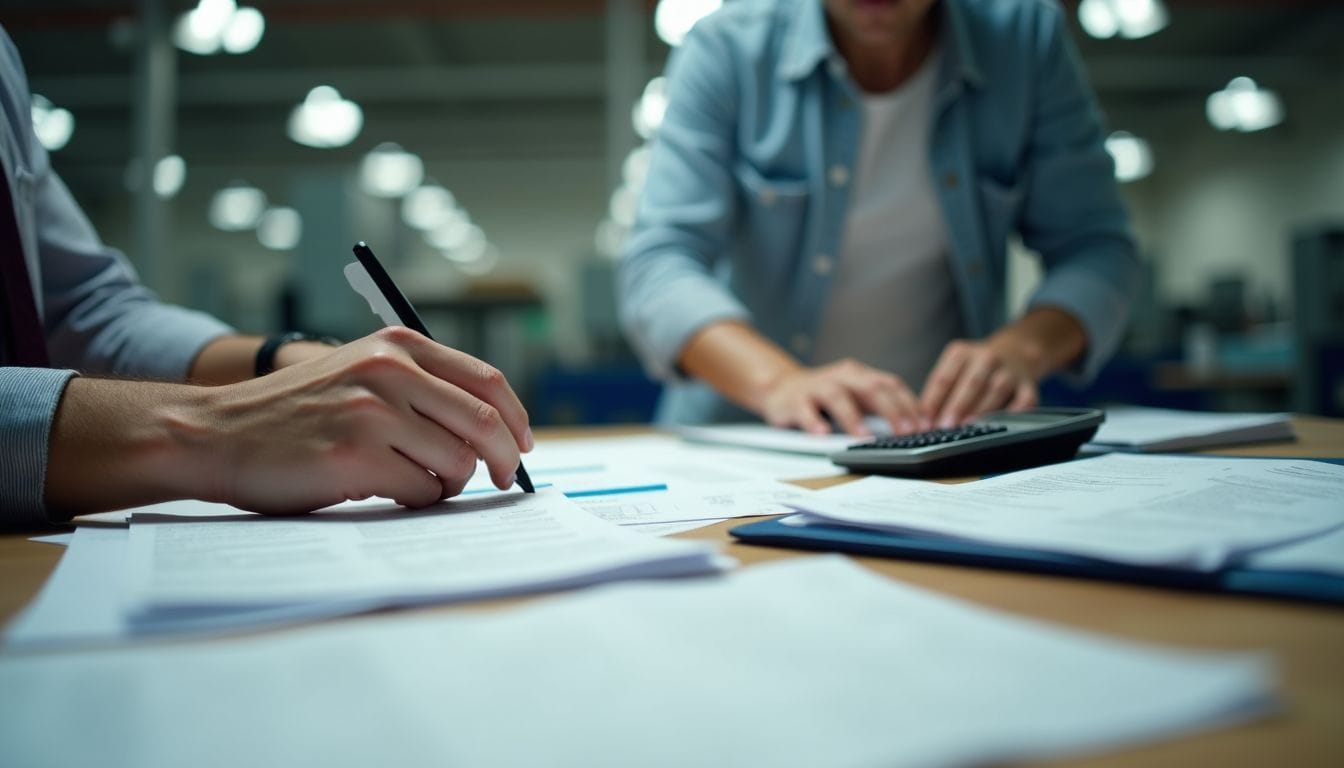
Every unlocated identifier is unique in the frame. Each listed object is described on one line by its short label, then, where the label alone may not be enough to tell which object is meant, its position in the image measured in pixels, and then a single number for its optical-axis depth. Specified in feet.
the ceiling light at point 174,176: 13.41
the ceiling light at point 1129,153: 23.73
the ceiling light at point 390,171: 25.32
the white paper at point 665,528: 1.55
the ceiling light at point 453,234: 38.37
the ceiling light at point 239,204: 35.19
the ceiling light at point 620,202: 13.32
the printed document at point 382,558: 1.03
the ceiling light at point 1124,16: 11.98
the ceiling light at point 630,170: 12.59
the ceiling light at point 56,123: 16.99
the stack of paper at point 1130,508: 1.13
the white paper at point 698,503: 1.71
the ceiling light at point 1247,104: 19.52
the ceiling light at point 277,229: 38.68
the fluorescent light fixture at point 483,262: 39.96
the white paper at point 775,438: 2.69
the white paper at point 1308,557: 1.03
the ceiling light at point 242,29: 11.43
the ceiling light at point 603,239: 36.83
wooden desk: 0.63
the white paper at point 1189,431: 2.43
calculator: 2.05
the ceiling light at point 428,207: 33.37
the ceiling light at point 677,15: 10.75
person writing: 1.61
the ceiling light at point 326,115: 17.76
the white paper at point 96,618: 0.92
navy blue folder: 1.02
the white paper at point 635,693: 0.63
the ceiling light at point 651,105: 13.79
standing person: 3.83
